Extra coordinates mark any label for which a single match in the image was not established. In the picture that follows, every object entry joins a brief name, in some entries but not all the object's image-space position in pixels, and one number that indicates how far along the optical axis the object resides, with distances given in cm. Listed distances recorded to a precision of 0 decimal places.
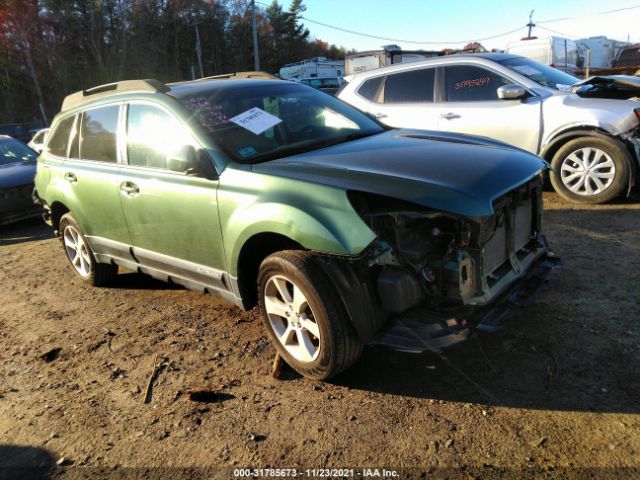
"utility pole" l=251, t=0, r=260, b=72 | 3421
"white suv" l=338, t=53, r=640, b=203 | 555
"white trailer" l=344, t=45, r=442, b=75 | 1963
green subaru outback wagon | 262
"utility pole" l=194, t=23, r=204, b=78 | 4498
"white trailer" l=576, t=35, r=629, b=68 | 2830
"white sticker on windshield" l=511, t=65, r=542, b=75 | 638
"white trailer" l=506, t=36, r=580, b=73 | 1762
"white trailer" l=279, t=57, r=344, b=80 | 3528
